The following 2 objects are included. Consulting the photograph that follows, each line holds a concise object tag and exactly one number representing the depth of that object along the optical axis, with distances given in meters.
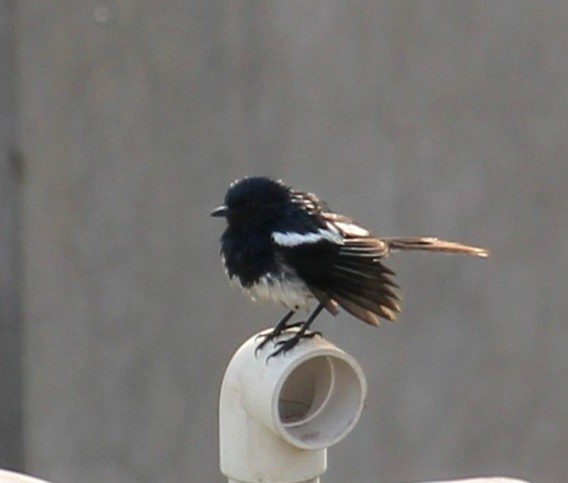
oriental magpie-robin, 6.68
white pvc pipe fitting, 5.80
